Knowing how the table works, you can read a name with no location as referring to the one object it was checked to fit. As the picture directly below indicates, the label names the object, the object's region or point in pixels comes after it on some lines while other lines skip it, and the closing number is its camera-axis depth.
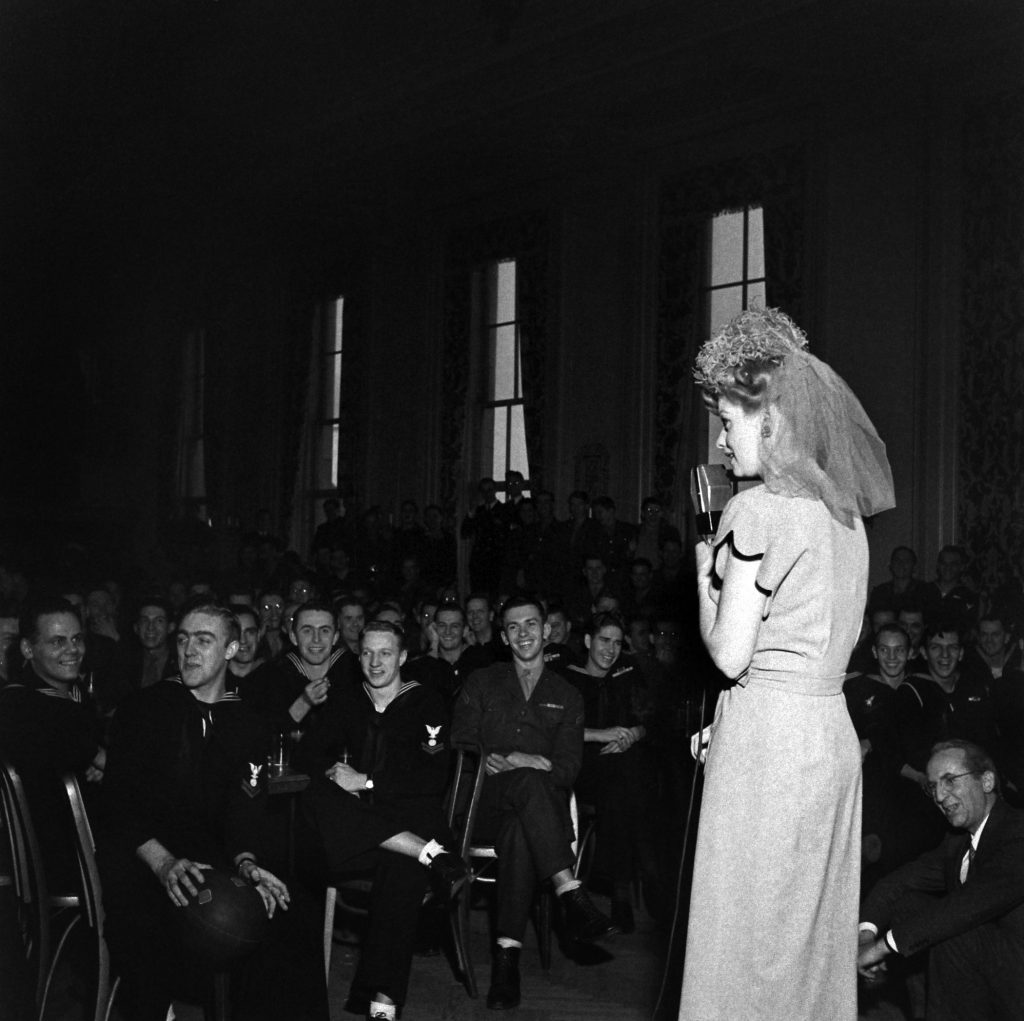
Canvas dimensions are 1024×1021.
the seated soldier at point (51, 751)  3.52
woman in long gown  1.96
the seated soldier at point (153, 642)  6.33
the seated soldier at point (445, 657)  6.04
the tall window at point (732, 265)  10.20
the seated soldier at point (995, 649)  6.15
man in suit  3.25
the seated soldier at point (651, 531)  9.52
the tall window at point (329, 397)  13.72
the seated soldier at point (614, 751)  4.97
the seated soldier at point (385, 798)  3.67
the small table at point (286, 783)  3.20
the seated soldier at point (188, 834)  3.17
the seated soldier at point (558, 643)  6.01
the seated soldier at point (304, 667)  5.26
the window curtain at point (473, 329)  11.48
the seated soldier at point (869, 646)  5.96
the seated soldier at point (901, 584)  7.94
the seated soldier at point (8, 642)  4.84
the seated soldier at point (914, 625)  6.20
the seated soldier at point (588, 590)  8.83
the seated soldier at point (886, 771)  4.64
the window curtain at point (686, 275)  9.91
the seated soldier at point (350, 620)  6.24
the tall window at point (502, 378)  11.91
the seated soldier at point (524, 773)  4.07
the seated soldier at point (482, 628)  6.55
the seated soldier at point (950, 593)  7.48
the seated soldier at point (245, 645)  5.77
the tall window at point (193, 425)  15.23
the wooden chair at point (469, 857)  3.99
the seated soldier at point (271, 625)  6.83
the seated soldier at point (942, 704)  5.13
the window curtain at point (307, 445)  13.80
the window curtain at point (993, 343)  8.50
